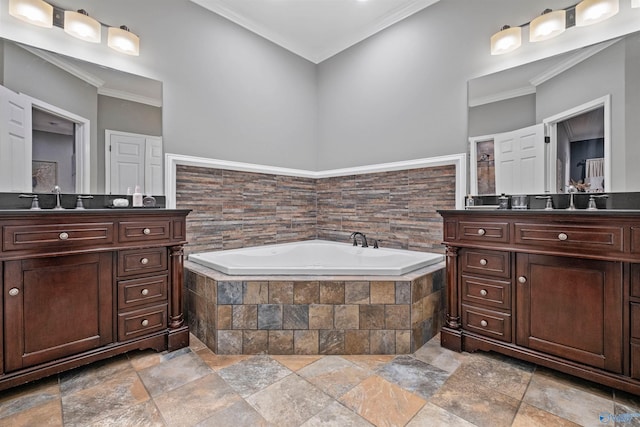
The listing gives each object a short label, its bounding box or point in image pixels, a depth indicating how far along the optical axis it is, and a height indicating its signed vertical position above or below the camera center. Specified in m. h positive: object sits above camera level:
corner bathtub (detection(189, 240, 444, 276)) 2.00 -0.39
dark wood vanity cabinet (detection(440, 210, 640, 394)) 1.46 -0.43
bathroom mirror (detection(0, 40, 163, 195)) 1.92 +0.64
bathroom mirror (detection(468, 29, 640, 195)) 1.84 +0.62
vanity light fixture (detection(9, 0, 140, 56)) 1.92 +1.31
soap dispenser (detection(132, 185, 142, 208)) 2.26 +0.10
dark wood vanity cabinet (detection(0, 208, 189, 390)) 1.51 -0.42
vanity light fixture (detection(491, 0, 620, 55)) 1.91 +1.29
